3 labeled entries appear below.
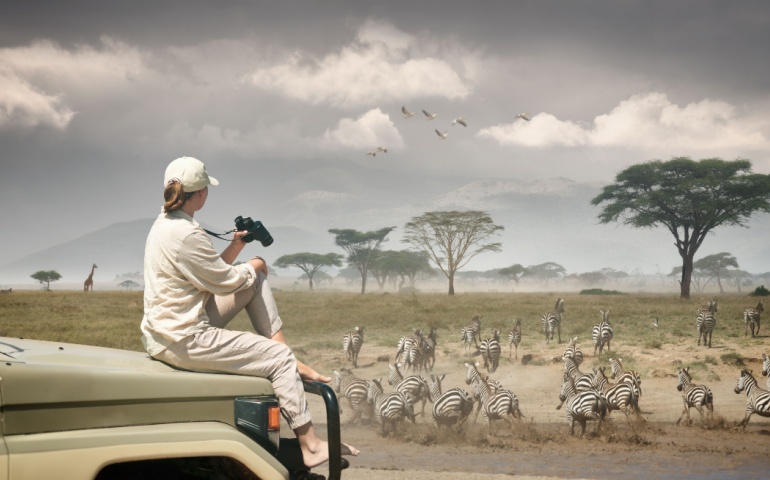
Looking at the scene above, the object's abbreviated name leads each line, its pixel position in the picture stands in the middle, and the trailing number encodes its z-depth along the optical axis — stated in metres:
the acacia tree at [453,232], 48.88
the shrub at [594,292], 53.08
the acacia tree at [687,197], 37.97
